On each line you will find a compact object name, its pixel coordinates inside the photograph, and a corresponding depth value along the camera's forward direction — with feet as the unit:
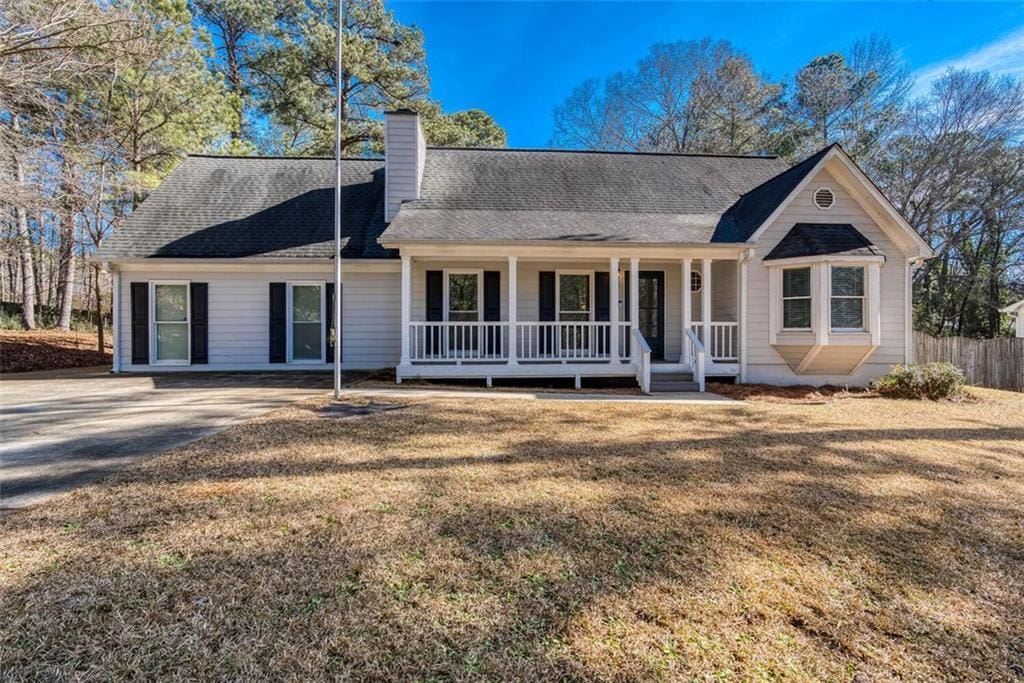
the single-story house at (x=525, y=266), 32.76
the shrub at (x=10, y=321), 58.34
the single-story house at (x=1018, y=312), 61.93
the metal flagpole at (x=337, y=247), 24.23
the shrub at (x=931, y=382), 30.25
